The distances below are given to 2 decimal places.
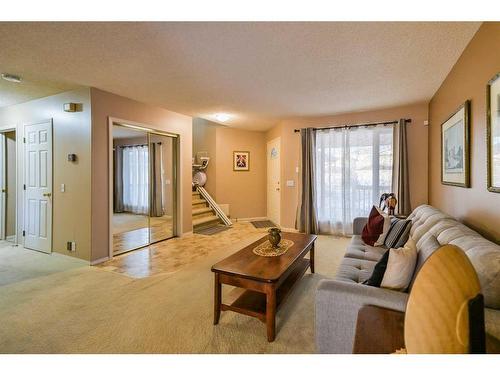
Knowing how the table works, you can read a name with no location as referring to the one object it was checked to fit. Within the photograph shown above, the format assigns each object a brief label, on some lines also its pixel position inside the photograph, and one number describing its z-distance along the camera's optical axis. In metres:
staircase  5.46
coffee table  1.76
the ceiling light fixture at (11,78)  2.86
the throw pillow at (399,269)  1.43
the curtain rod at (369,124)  4.21
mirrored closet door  4.04
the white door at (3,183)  4.41
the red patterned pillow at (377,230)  2.78
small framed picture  6.54
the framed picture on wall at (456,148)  2.27
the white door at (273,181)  5.88
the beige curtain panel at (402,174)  4.14
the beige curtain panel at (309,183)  4.88
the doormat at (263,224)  5.88
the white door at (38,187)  3.68
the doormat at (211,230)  5.14
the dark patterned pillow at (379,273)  1.51
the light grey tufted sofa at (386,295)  1.12
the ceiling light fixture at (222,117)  4.83
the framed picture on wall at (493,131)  1.69
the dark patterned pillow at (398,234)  2.44
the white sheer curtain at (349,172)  4.41
